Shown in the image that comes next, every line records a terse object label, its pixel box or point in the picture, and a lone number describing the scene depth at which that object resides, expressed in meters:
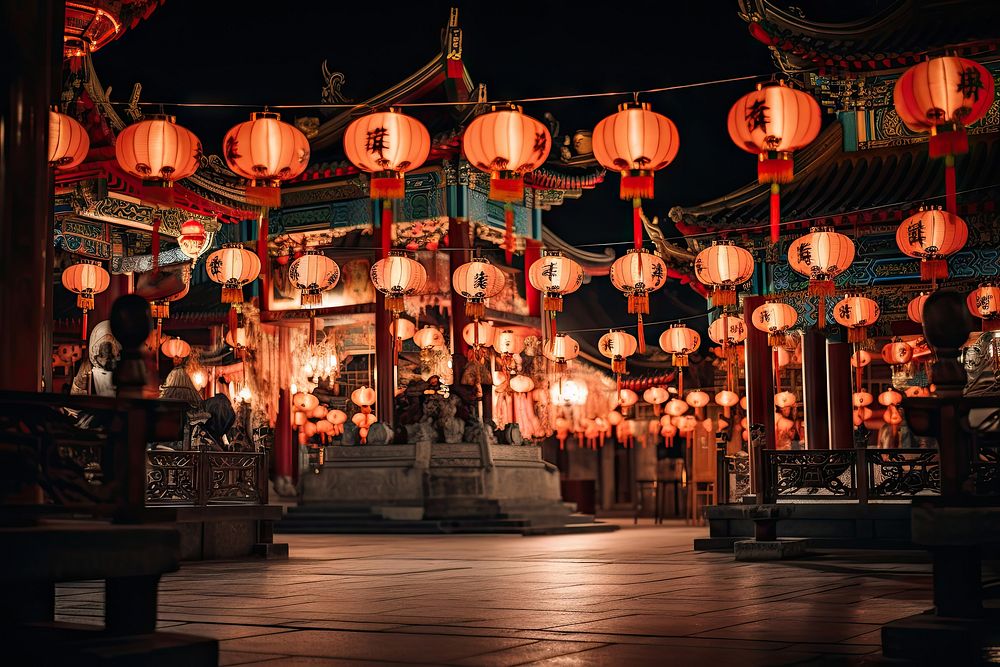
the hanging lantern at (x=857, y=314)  17.70
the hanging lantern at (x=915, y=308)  17.36
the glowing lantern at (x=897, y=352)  21.06
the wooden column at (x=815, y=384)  18.53
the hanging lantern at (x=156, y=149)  12.22
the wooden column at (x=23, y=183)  4.77
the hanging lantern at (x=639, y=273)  16.31
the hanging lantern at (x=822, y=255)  15.17
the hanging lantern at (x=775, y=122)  11.52
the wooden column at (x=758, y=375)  19.00
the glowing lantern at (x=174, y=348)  23.52
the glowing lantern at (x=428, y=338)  24.09
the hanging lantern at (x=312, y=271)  18.47
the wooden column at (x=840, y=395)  18.55
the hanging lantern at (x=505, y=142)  12.47
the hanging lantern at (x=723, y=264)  15.75
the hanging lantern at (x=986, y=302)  16.62
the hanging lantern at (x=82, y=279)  17.92
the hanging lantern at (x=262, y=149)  12.75
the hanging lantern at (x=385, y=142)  12.83
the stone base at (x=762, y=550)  10.67
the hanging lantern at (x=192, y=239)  18.09
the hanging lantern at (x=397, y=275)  17.52
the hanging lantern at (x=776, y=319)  17.92
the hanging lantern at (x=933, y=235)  14.09
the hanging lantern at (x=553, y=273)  17.48
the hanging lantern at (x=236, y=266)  17.14
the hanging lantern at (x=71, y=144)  12.28
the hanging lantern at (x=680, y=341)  20.69
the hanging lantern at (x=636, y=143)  11.98
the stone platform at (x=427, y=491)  19.34
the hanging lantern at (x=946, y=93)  11.20
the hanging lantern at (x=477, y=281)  18.16
